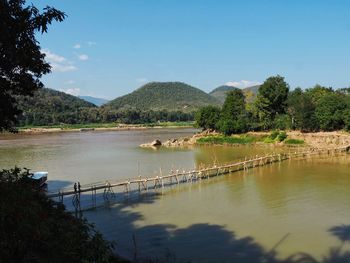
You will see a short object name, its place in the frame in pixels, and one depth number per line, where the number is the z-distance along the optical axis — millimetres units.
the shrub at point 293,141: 59847
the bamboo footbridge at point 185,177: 26184
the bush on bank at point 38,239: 8719
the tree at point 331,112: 60478
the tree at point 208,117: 76062
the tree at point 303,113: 63031
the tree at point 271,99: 69312
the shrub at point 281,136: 62375
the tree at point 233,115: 69688
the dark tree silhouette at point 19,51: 11477
